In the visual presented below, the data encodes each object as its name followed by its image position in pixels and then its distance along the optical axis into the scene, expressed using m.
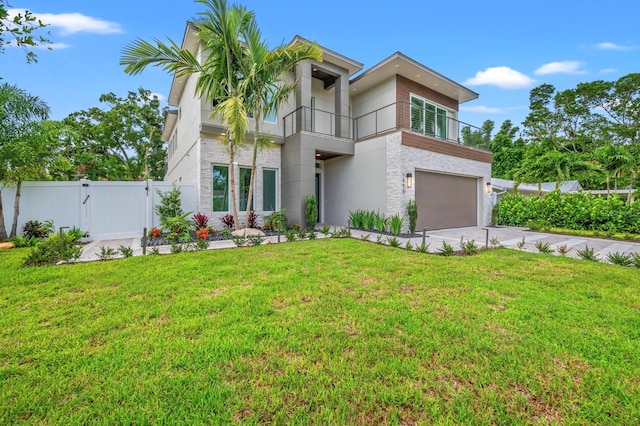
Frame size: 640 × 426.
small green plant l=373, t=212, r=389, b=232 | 10.38
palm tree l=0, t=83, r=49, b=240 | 7.25
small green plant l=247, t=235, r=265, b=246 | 7.57
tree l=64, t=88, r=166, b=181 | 22.73
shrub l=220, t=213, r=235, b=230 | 10.20
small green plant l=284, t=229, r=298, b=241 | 8.01
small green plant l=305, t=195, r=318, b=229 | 10.52
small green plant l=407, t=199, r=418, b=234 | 10.23
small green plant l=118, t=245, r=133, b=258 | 6.07
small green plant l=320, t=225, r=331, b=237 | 8.88
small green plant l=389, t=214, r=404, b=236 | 9.84
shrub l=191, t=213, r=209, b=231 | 9.43
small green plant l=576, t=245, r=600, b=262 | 5.97
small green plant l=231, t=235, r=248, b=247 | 7.38
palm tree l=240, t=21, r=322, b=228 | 8.34
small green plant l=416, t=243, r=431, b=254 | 6.72
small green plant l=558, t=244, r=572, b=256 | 6.49
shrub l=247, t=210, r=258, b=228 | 10.44
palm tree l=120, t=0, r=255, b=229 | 7.69
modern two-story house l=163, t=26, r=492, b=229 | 10.35
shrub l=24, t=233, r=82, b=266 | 5.36
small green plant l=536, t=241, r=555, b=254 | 6.74
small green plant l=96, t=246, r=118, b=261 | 5.86
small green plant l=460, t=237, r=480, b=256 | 6.64
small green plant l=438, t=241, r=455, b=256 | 6.51
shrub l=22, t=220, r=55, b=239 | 7.91
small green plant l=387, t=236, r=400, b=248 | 7.43
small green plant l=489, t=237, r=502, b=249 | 7.49
